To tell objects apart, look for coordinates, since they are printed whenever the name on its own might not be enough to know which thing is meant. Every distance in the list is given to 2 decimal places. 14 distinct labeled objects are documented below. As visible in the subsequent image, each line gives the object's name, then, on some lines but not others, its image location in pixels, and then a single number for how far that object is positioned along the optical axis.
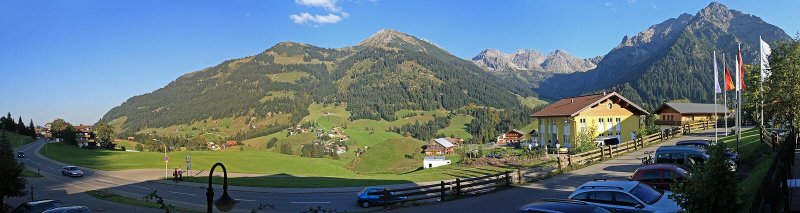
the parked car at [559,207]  12.27
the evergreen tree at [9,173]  23.62
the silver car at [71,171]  62.48
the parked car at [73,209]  20.00
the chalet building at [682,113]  87.38
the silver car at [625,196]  14.24
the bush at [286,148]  160.38
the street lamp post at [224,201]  8.42
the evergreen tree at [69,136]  130.62
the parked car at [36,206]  23.24
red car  18.73
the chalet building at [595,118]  55.07
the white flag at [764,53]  31.23
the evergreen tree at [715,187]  7.56
